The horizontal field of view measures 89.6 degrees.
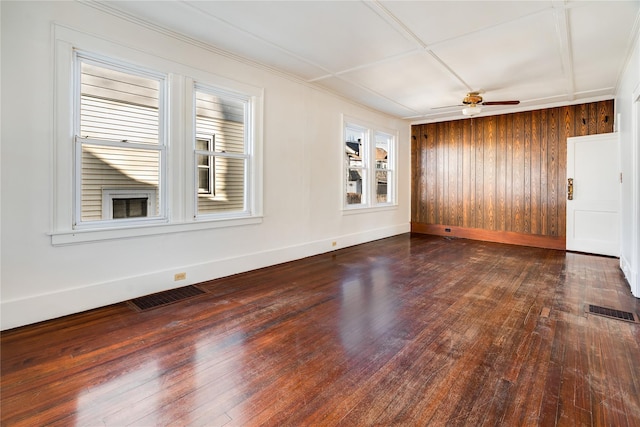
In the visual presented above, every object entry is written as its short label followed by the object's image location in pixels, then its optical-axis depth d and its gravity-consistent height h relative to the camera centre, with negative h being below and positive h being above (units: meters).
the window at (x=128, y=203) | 3.19 +0.08
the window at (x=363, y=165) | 6.38 +0.95
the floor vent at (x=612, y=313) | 2.86 -0.93
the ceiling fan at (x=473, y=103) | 5.18 +1.79
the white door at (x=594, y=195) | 5.32 +0.31
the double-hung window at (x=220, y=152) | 3.92 +0.75
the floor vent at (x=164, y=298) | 3.08 -0.89
